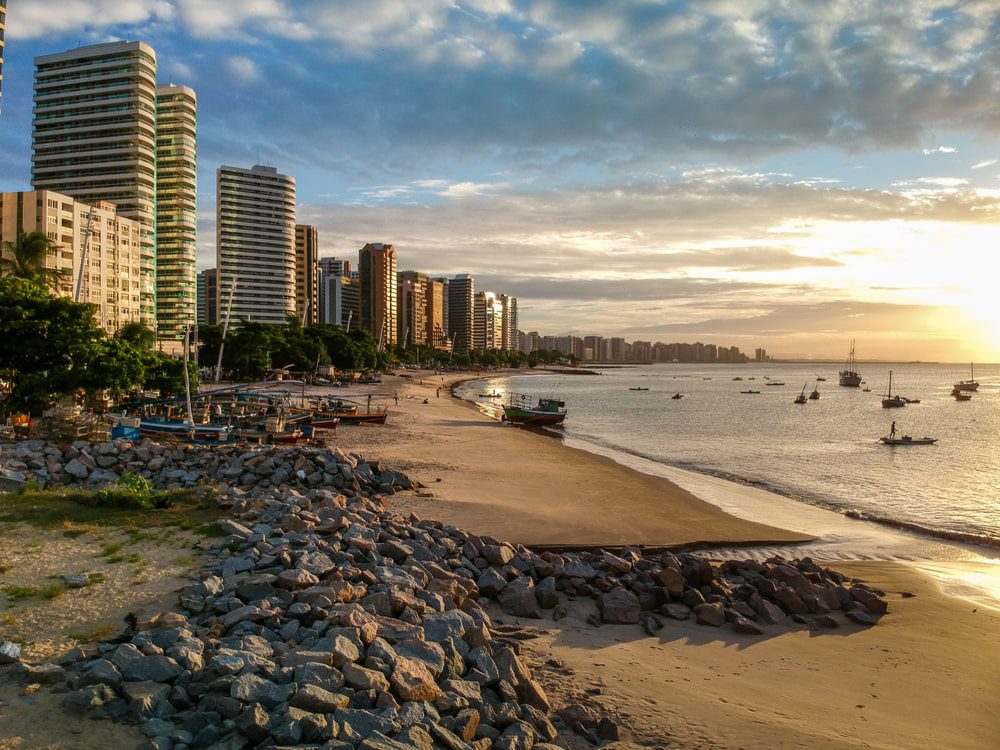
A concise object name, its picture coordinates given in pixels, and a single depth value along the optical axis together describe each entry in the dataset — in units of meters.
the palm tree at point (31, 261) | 45.75
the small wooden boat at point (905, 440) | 48.31
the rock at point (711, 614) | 11.77
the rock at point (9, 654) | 7.31
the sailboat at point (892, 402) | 90.56
